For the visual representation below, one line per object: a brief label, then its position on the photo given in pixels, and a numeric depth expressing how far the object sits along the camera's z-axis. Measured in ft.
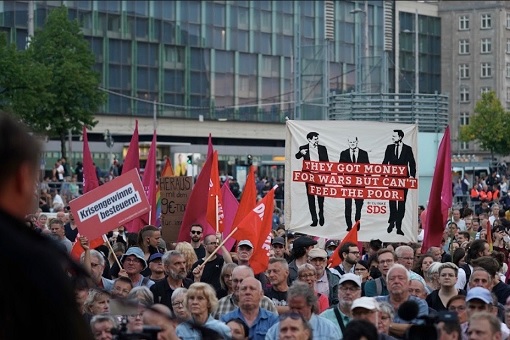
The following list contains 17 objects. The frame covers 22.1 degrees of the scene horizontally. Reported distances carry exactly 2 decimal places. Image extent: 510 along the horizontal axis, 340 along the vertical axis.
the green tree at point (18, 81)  129.08
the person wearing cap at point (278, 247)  48.27
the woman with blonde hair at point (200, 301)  29.01
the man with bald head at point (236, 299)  29.73
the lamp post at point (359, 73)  120.98
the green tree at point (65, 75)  153.07
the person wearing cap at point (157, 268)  39.81
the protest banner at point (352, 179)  55.47
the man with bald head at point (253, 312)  28.43
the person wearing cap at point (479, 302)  26.84
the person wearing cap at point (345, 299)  30.07
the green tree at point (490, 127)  276.62
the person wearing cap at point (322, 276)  39.75
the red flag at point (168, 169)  72.13
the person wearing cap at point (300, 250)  42.57
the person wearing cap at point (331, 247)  56.33
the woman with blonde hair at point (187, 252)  40.83
